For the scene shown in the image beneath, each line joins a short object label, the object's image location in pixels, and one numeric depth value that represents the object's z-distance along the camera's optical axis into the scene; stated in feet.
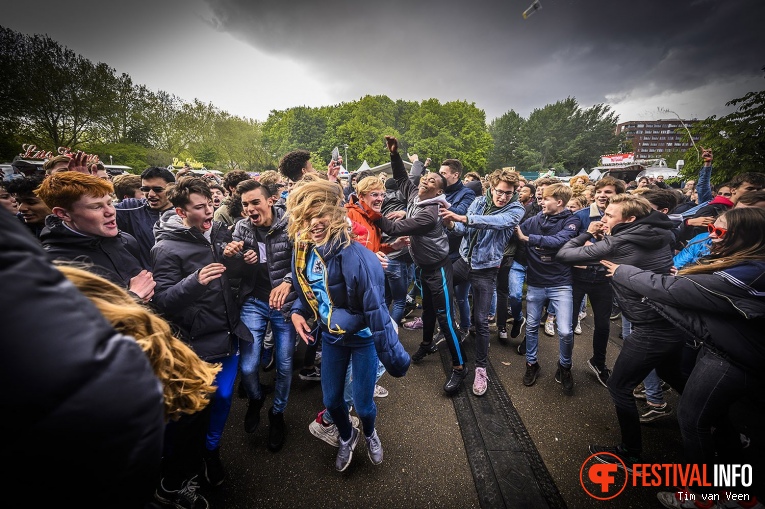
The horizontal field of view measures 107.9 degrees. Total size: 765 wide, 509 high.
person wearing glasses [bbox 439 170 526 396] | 11.63
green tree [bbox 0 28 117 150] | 75.05
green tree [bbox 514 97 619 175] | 164.04
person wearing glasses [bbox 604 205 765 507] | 5.94
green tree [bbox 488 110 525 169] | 174.81
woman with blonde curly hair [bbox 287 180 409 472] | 6.92
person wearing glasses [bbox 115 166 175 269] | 11.57
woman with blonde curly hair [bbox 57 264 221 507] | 2.99
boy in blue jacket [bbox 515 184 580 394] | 11.54
